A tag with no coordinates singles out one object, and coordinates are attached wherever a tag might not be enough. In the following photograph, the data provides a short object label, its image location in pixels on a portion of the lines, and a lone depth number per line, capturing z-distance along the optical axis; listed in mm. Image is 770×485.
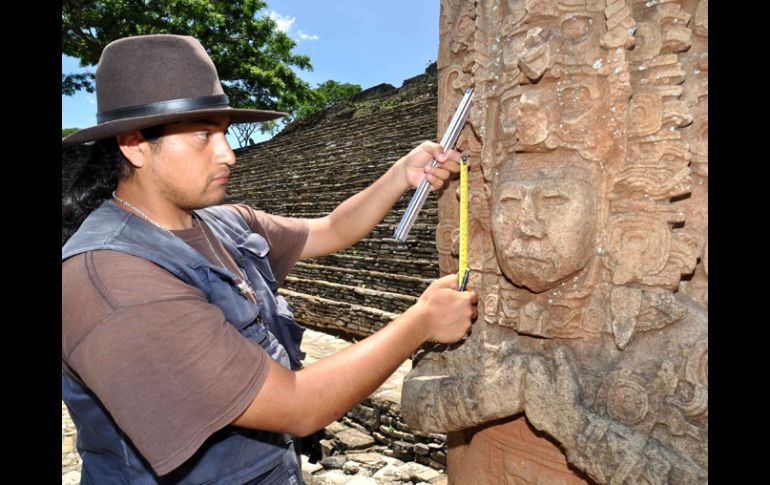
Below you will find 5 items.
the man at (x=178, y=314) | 1197
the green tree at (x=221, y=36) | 17891
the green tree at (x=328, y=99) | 28539
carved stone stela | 1387
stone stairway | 7969
